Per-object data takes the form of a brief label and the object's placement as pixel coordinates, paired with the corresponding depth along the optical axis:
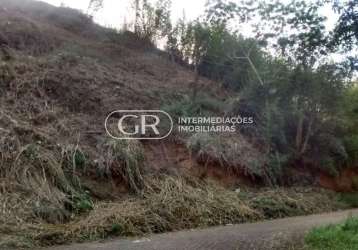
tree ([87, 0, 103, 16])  14.45
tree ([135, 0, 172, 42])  13.92
